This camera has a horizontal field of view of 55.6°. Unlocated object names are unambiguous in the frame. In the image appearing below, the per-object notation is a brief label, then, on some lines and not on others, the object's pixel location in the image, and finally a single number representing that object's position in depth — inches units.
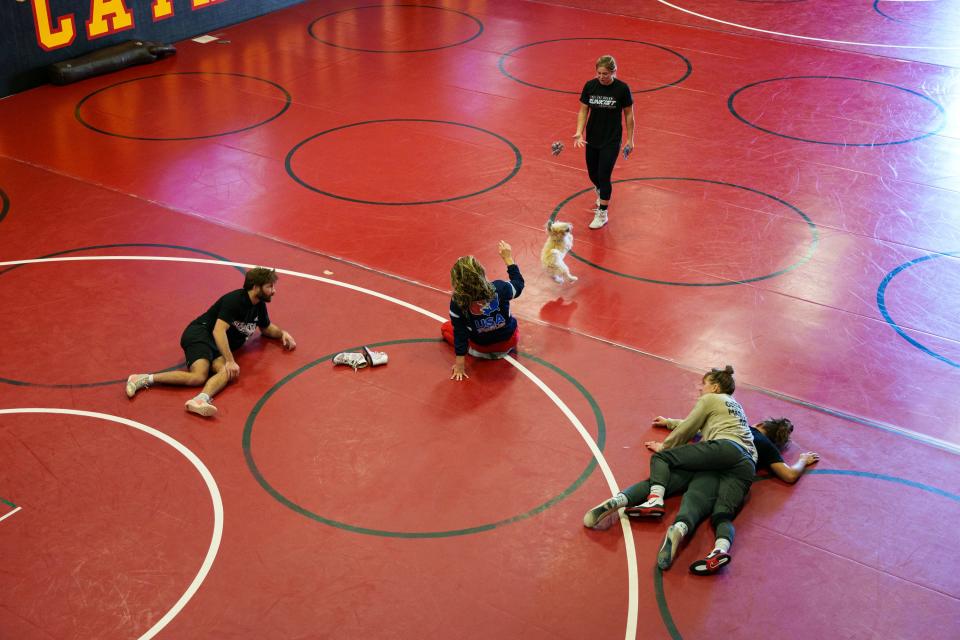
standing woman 352.2
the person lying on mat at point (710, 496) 211.8
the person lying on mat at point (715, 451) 227.8
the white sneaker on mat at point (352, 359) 280.4
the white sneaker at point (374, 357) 281.1
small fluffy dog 316.2
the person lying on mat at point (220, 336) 269.4
